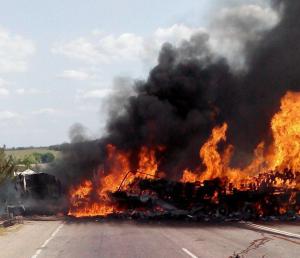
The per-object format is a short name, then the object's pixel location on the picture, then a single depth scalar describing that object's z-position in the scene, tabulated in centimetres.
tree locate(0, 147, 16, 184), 2967
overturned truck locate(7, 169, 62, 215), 3496
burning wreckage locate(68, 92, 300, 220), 2627
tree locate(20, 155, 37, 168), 6819
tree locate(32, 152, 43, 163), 11794
